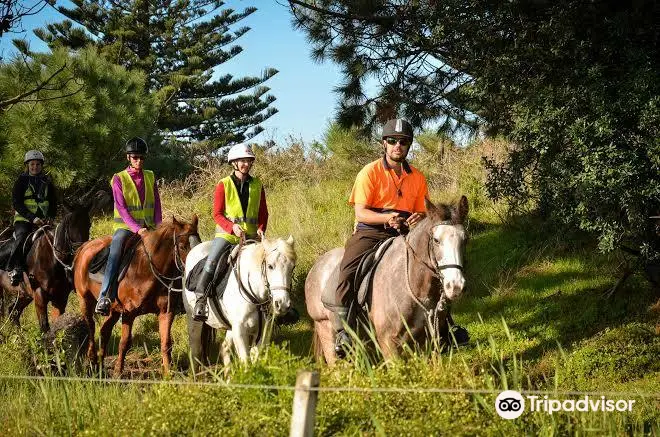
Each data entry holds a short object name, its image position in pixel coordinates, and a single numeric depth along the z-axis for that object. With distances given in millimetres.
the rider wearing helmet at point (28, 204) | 11297
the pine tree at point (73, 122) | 17672
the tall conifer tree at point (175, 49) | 32469
